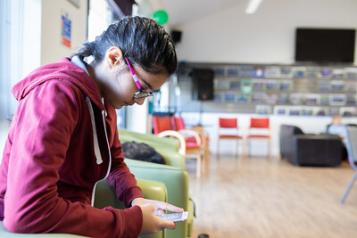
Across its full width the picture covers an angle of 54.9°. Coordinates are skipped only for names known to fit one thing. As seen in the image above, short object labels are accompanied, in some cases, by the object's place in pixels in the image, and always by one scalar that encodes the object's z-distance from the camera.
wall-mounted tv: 7.34
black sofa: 6.02
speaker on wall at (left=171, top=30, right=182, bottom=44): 7.29
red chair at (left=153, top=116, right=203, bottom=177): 4.72
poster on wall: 1.80
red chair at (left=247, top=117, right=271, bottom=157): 7.11
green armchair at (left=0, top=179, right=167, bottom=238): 1.26
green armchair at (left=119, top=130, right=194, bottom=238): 1.68
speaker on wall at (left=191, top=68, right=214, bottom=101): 7.47
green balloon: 4.29
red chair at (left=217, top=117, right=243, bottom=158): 7.35
